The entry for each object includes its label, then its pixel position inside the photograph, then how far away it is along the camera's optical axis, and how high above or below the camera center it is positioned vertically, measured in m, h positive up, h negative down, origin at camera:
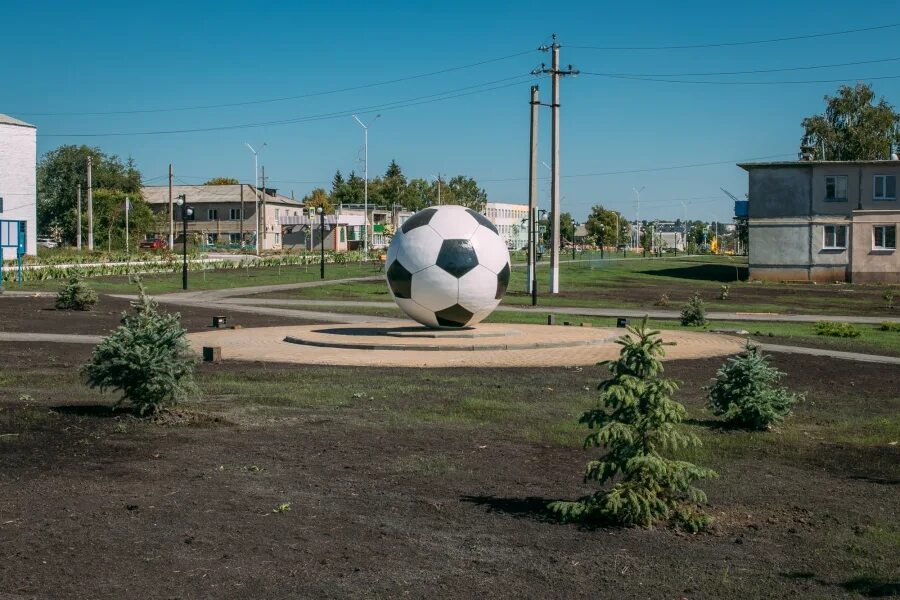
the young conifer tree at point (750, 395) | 12.00 -1.51
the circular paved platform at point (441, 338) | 20.22 -1.52
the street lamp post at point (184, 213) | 41.25 +2.02
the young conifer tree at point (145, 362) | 11.33 -1.09
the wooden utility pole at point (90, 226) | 83.44 +3.02
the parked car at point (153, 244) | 101.33 +1.92
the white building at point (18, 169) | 85.88 +7.91
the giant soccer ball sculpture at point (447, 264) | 20.16 +0.00
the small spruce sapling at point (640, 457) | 7.59 -1.42
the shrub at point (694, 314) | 28.62 -1.35
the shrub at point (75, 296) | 31.48 -1.01
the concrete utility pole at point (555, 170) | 42.50 +3.90
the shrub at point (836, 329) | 25.97 -1.61
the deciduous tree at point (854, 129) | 86.62 +11.70
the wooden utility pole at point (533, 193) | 38.56 +2.87
